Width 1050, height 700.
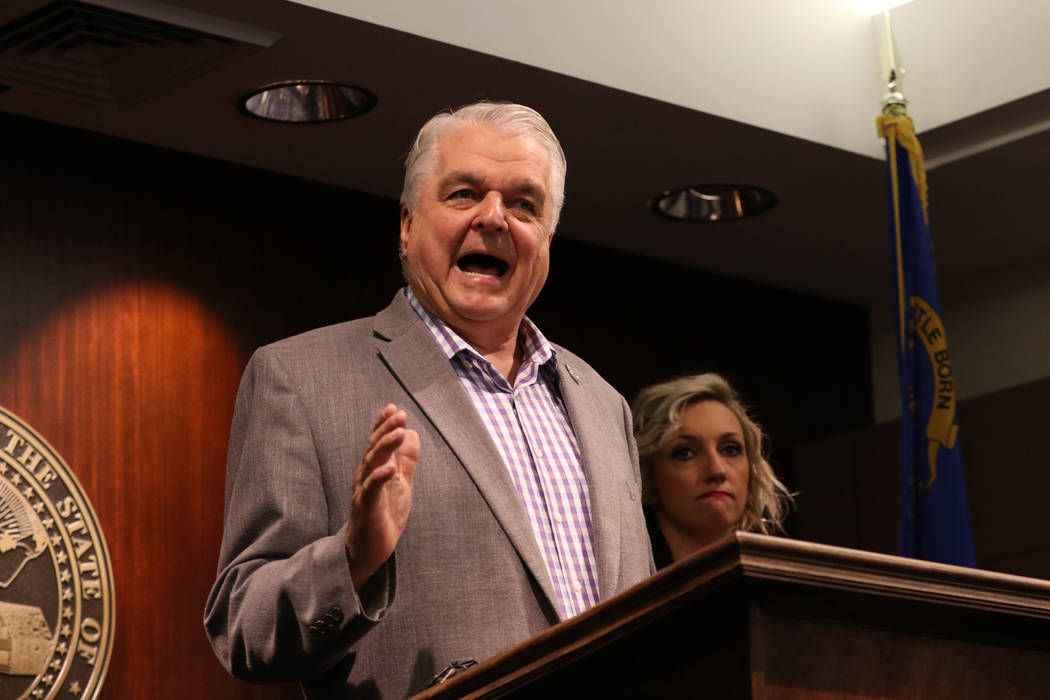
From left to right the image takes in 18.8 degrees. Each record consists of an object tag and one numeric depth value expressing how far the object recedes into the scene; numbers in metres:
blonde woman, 8.37
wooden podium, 2.71
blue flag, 9.80
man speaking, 3.66
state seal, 8.27
